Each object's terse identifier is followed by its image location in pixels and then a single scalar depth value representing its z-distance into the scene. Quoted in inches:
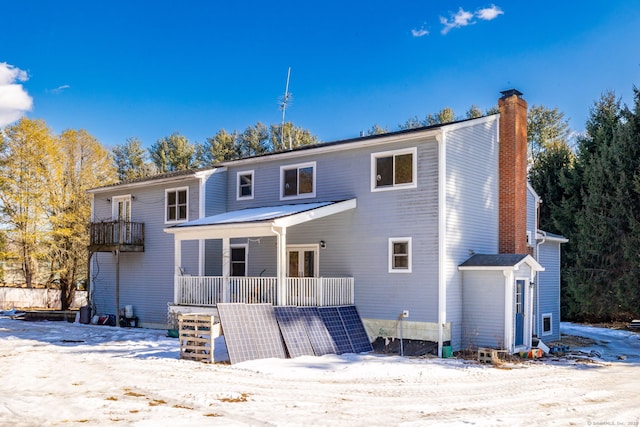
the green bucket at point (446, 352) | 657.6
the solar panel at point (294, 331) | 614.5
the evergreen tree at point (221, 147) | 1824.6
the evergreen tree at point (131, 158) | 1925.4
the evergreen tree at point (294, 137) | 1768.0
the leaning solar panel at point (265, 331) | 596.4
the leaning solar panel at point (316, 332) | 636.7
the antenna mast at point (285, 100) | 1060.5
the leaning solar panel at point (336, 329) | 661.9
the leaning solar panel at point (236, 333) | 573.0
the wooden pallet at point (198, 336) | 579.8
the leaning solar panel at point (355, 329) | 682.2
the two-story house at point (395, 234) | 678.5
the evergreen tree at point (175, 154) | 1904.5
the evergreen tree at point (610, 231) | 1026.1
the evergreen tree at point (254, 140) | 1834.4
